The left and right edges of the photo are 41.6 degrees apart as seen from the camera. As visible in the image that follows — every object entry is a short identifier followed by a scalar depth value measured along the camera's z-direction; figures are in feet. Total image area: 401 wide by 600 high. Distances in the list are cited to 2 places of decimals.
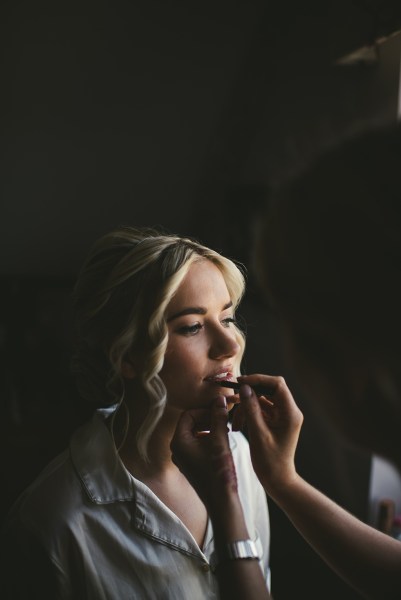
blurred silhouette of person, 2.23
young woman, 3.73
